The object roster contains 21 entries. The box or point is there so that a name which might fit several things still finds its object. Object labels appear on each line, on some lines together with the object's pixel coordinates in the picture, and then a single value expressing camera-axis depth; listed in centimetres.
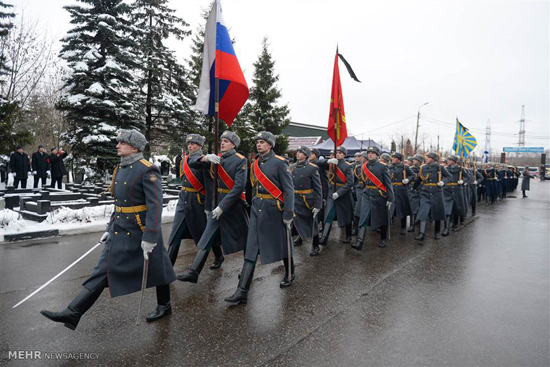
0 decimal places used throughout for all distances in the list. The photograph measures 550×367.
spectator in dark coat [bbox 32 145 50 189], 1670
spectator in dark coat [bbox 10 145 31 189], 1538
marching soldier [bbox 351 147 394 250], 797
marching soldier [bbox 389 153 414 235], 973
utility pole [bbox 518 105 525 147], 8581
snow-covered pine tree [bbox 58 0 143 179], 1495
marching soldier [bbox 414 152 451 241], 948
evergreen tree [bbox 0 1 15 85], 1333
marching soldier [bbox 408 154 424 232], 1096
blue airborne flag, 1405
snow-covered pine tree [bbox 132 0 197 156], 1748
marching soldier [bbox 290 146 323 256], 659
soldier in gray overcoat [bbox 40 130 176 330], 368
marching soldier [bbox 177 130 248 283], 504
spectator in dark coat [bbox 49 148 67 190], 1630
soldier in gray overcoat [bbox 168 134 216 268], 553
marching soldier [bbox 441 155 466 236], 1019
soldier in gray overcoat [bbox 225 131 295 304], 492
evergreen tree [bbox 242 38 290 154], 2350
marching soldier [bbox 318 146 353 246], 794
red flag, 848
